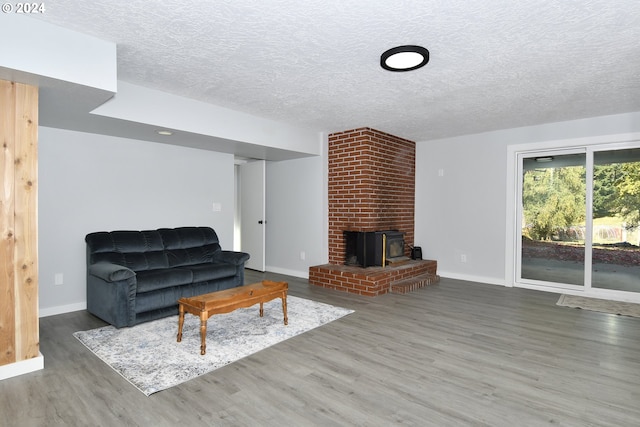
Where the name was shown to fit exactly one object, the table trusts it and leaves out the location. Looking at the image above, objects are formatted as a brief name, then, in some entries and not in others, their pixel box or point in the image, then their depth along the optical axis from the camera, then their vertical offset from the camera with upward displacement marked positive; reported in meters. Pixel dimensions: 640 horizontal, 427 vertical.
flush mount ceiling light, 2.50 +1.15
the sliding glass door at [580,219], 4.41 -0.14
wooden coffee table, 2.71 -0.80
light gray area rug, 2.41 -1.16
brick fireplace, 4.93 +0.15
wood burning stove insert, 5.09 -0.61
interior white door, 6.17 -0.09
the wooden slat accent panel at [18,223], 2.34 -0.12
